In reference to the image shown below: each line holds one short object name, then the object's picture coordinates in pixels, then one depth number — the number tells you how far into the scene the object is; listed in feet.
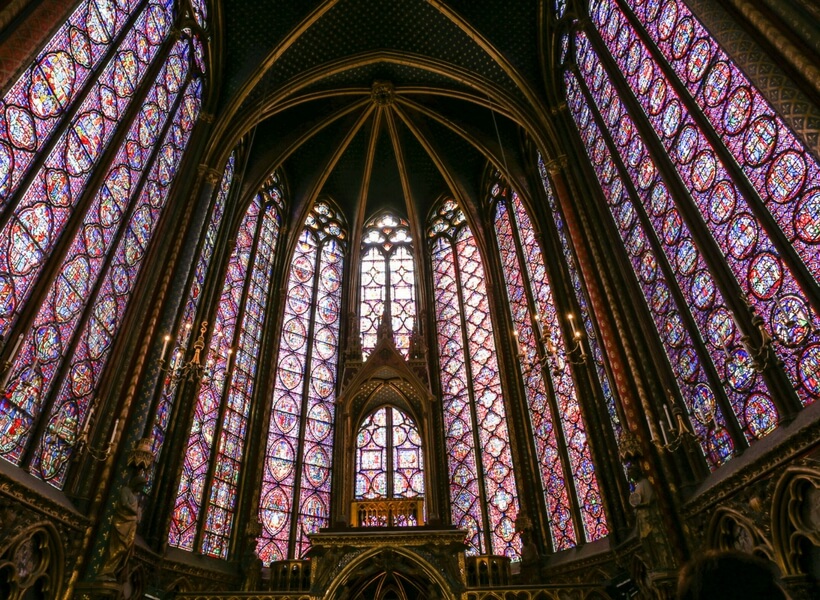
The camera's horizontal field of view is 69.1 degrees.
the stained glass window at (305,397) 46.37
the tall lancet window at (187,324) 36.83
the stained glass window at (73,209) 26.12
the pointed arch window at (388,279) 59.69
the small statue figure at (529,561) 38.58
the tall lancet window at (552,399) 39.45
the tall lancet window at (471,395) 46.09
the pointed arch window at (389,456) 47.32
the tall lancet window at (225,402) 40.63
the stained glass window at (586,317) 37.29
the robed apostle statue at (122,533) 28.12
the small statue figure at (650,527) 27.45
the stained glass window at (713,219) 23.48
